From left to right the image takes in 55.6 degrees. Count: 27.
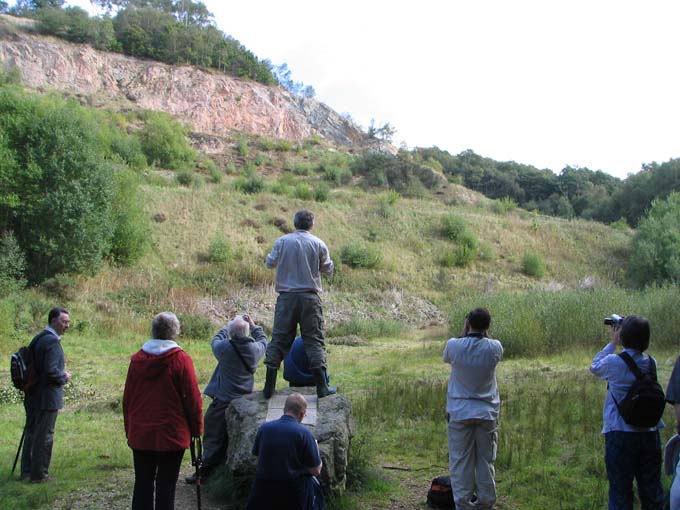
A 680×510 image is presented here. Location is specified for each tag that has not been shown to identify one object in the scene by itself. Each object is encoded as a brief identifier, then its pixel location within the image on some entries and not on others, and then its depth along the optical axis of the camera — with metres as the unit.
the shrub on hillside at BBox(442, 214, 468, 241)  41.64
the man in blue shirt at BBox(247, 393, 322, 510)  4.37
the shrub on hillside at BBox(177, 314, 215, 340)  22.28
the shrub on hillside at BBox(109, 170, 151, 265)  28.58
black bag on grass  6.28
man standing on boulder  6.54
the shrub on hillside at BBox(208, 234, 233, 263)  31.75
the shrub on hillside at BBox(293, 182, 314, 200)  44.39
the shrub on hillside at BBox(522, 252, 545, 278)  39.72
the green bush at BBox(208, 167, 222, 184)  51.03
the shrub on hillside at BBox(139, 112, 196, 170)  56.88
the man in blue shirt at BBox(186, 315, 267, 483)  6.62
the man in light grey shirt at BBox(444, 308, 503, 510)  5.43
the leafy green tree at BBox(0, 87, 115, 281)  24.78
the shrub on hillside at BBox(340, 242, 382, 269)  35.22
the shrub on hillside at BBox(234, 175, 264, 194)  43.47
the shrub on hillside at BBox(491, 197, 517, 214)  52.56
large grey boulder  5.86
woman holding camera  4.84
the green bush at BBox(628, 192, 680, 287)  34.28
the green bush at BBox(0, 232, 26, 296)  22.48
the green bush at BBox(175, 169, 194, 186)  45.68
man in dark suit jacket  6.66
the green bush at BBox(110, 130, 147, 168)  50.09
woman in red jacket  4.90
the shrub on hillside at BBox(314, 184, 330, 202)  44.00
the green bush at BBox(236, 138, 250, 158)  66.06
